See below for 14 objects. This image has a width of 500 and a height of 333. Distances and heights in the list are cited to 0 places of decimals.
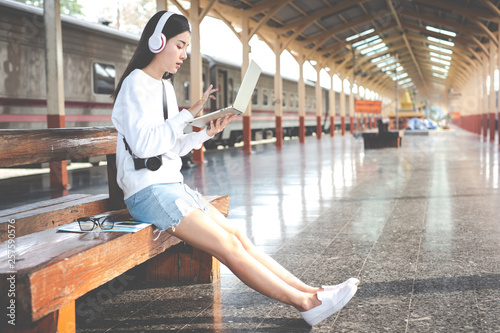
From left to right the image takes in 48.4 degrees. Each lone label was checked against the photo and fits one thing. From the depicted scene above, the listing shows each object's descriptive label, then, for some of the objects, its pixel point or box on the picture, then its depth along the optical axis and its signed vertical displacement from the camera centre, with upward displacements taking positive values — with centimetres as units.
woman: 276 -25
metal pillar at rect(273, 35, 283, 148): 2041 +131
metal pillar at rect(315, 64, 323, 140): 2779 +130
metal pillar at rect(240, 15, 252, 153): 1691 +276
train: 977 +131
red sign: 2473 +92
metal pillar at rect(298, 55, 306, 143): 2394 +101
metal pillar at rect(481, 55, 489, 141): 2403 +124
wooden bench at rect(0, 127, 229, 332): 200 -51
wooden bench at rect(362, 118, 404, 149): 1849 -42
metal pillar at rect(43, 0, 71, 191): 916 +94
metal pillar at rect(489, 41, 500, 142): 2022 +110
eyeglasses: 274 -46
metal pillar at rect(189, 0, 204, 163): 1387 +151
